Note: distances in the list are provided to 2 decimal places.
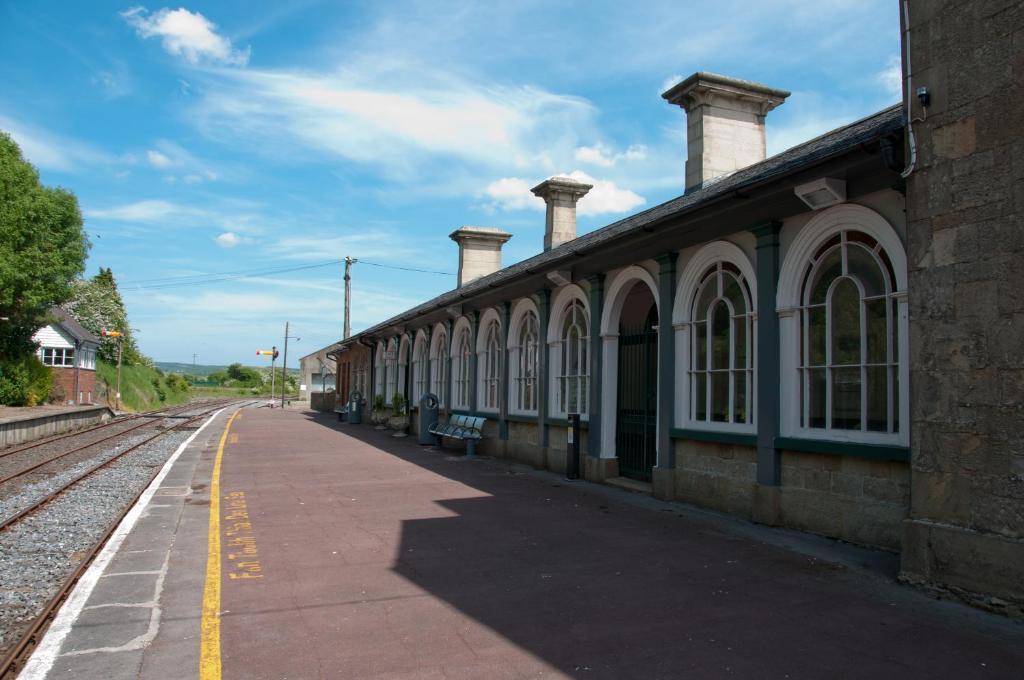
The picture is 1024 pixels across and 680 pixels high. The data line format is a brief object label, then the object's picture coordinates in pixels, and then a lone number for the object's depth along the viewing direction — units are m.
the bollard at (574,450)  11.98
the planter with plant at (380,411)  25.94
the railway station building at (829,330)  5.05
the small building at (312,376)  71.31
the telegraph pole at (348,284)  45.66
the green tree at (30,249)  29.44
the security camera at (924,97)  5.55
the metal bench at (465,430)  16.08
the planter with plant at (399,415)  23.17
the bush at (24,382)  31.48
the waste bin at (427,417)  18.88
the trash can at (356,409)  30.25
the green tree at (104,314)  54.06
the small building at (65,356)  39.62
